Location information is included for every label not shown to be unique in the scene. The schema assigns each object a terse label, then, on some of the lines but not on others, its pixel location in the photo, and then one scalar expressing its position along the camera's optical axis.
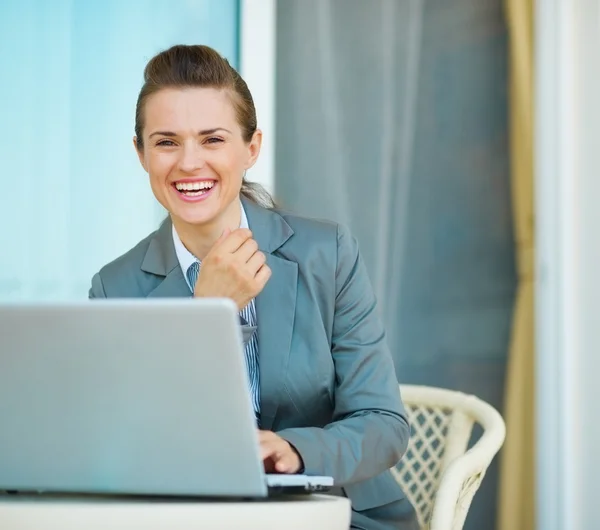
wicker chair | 2.90
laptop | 2.43
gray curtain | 3.90
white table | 2.45
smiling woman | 2.91
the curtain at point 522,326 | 3.88
